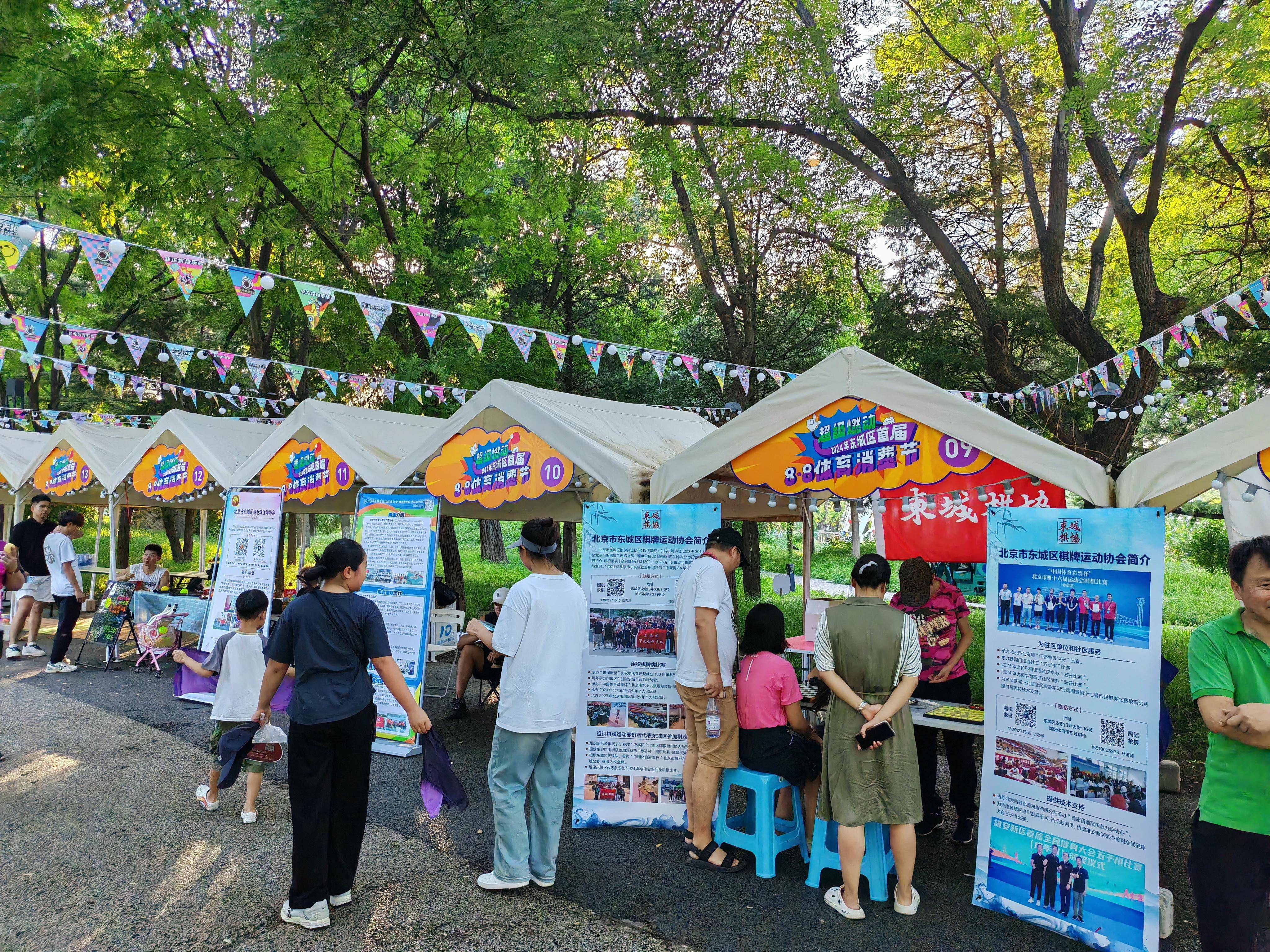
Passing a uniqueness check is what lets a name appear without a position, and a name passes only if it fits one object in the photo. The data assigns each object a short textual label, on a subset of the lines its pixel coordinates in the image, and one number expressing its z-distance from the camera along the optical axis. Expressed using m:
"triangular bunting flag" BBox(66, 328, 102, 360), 7.75
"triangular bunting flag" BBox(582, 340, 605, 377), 7.27
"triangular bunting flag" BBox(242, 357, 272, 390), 9.45
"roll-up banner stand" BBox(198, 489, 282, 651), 6.70
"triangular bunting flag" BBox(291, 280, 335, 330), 6.17
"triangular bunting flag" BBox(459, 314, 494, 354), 6.52
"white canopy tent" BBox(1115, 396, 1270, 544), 3.23
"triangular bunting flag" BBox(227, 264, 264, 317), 5.82
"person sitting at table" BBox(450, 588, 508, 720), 6.41
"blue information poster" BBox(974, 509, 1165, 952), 2.92
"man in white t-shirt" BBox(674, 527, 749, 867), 3.68
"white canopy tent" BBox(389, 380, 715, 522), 4.71
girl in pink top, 3.63
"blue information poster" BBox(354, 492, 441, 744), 5.51
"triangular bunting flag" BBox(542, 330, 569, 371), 6.98
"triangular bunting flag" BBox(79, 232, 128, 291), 5.02
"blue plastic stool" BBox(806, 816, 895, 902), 3.38
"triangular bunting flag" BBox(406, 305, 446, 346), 6.63
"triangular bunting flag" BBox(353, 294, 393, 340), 6.37
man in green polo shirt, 2.15
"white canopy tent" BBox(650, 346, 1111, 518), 3.51
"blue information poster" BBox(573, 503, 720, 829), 4.23
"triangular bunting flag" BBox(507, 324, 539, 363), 6.96
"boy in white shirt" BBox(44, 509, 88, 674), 7.68
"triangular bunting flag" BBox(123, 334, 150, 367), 8.23
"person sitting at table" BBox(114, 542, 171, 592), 8.66
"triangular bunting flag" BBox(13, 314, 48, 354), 7.99
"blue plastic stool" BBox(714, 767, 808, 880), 3.62
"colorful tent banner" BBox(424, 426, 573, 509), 5.11
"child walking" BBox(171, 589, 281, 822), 4.33
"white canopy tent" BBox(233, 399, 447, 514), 6.18
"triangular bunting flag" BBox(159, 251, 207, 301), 5.41
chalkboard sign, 8.32
